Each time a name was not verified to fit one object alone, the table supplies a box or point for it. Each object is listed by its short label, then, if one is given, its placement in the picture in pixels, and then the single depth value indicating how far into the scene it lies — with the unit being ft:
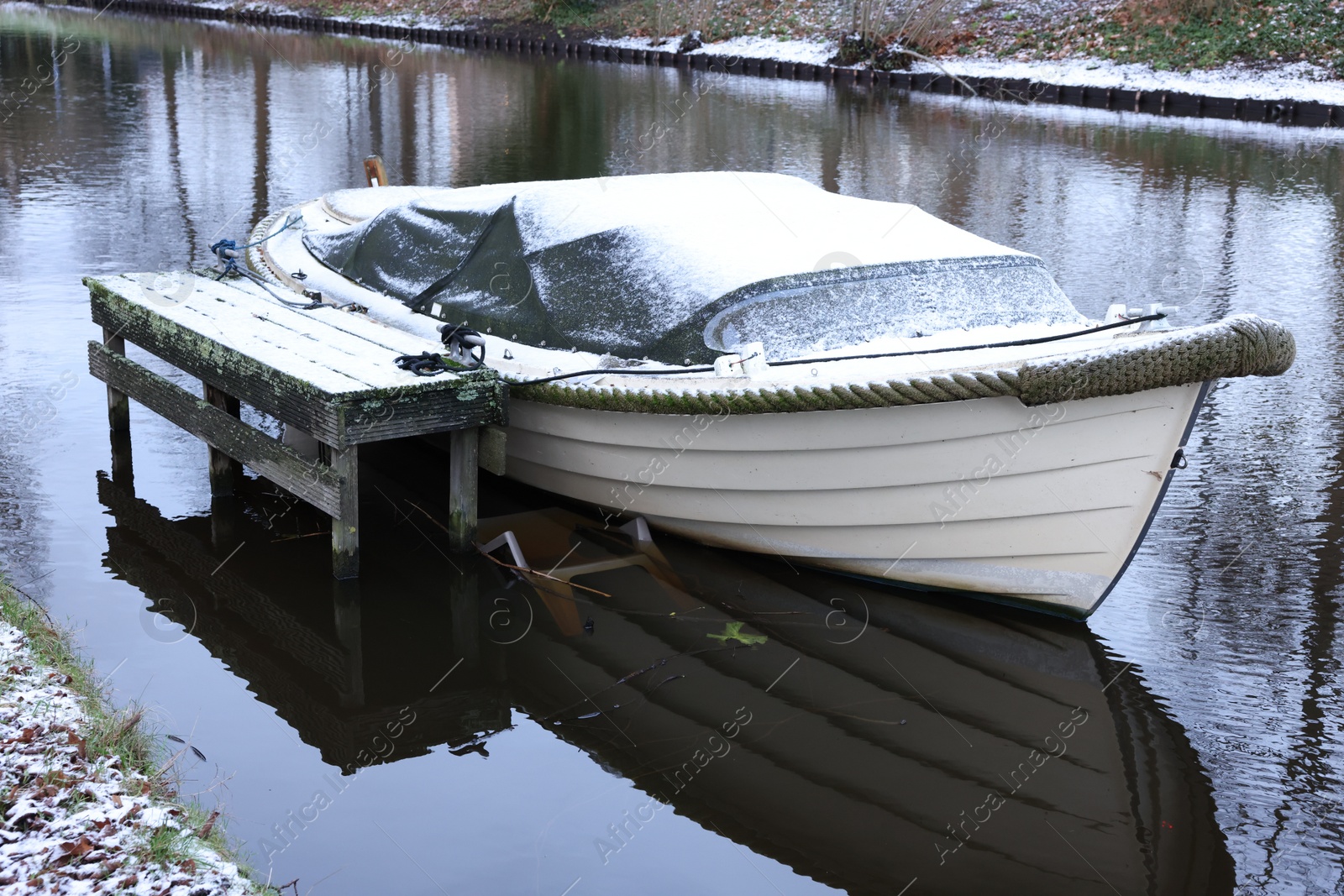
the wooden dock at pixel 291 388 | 19.74
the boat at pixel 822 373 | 17.56
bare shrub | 103.71
